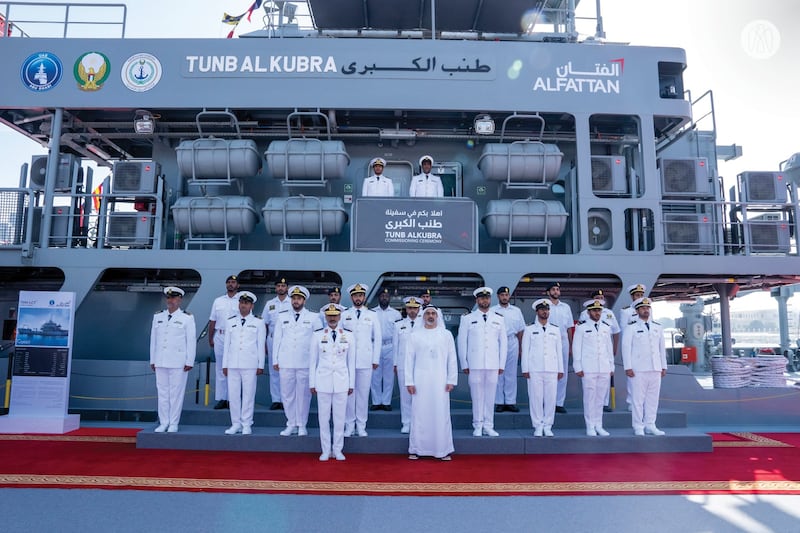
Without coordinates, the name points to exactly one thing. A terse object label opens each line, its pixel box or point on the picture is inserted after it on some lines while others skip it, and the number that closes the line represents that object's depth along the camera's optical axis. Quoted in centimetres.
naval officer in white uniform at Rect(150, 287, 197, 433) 674
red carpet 493
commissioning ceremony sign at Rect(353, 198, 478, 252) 793
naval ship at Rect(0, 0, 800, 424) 792
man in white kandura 607
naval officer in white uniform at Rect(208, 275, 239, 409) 735
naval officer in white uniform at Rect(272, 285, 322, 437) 656
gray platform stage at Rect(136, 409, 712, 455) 636
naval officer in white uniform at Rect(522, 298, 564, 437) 664
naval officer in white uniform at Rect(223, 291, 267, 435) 664
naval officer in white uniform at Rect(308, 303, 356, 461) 601
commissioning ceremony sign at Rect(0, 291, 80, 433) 750
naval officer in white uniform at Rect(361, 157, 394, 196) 827
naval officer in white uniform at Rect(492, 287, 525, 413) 741
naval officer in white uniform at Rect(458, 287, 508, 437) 663
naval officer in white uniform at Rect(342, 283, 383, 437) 659
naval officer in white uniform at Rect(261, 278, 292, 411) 737
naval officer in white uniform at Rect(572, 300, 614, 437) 672
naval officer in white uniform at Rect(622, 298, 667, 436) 679
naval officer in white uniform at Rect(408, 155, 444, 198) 827
